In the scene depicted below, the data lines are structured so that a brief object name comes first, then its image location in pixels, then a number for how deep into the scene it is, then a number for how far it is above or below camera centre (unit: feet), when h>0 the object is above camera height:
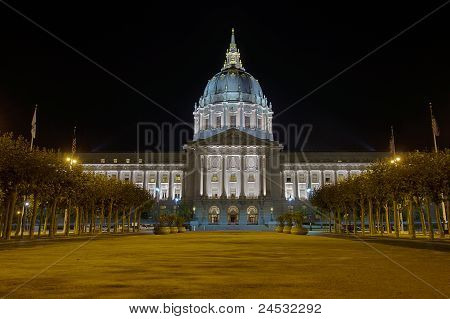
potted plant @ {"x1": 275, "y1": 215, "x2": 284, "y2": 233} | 213.11 +5.06
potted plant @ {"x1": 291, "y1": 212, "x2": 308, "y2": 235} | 175.52 +3.84
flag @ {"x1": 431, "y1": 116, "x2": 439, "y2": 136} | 173.37 +41.15
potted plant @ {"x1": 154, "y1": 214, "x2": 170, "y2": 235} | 182.09 +4.00
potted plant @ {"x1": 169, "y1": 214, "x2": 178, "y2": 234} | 196.54 +5.63
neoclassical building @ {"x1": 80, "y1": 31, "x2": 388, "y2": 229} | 372.79 +66.40
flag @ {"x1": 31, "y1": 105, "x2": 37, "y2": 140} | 164.51 +39.64
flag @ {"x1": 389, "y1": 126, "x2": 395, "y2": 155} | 197.98 +39.47
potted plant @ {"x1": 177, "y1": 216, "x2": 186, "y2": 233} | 210.90 +6.01
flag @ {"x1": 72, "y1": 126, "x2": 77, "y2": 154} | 188.24 +38.18
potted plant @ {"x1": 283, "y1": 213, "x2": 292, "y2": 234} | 199.65 +5.70
